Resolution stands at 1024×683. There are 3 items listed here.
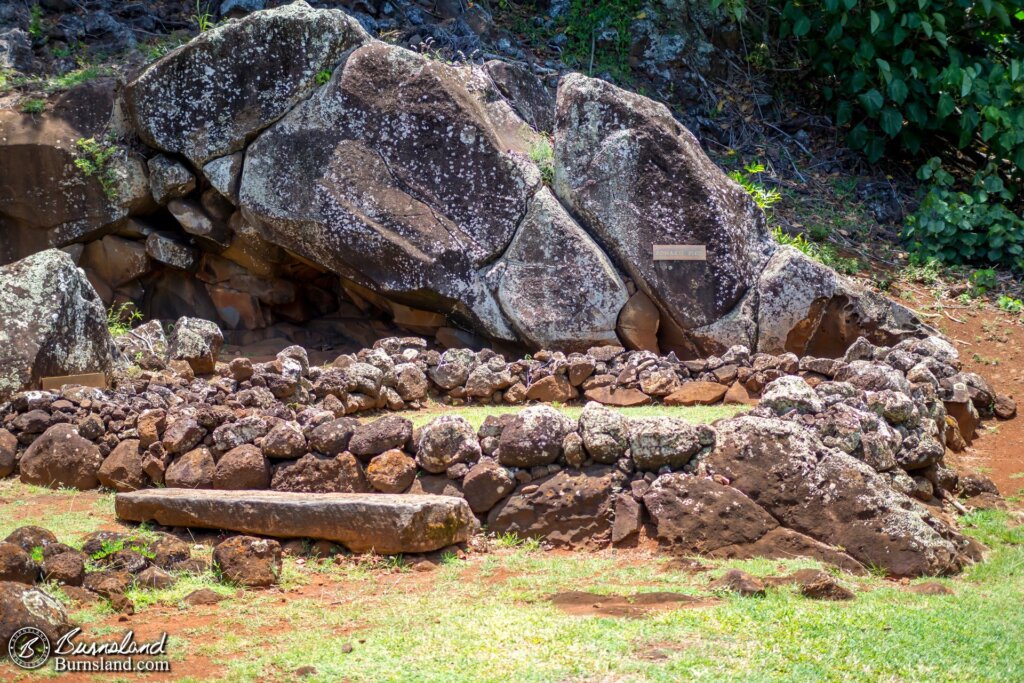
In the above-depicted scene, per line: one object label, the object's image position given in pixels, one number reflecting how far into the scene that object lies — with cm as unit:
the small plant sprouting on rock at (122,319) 1112
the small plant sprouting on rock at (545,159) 1143
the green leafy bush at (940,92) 1376
